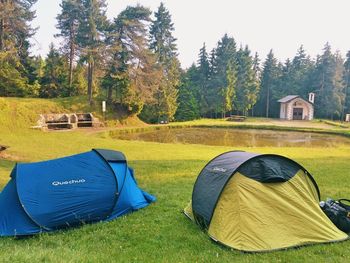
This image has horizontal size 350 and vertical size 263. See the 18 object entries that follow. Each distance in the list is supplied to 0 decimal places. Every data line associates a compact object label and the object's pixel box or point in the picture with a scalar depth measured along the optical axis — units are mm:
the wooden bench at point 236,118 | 38469
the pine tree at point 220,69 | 38969
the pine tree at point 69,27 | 27702
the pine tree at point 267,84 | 45375
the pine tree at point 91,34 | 25812
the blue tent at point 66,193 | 4230
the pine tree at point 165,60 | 31141
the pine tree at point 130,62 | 26422
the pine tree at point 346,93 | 41781
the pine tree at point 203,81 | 39656
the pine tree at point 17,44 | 23625
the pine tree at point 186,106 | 35688
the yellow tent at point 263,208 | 3832
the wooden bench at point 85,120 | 23909
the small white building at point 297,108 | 41469
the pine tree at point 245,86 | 41125
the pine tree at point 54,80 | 27984
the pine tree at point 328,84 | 40469
